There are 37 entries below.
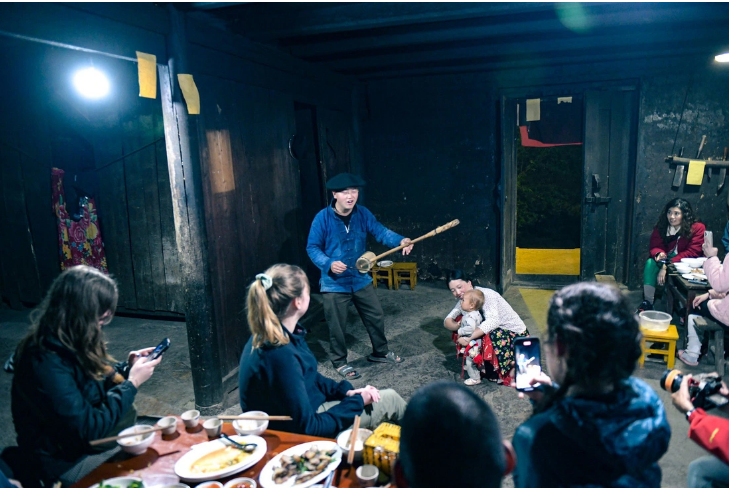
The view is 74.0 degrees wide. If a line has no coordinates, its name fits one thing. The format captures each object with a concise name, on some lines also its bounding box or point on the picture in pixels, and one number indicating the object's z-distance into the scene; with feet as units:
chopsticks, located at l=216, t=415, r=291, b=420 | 7.95
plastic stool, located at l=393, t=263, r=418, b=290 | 27.07
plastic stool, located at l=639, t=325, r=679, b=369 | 15.78
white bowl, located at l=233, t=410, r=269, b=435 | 7.92
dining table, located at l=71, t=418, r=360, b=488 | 7.06
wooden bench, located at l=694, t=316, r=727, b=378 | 14.80
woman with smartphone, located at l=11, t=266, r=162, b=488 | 7.70
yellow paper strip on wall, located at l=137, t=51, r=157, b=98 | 12.38
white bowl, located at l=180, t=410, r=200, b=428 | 8.24
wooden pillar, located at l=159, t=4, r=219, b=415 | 13.32
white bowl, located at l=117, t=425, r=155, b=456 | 7.50
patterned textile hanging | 23.07
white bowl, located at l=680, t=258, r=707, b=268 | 18.34
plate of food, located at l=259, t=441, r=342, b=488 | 6.76
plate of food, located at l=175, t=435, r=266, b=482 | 7.00
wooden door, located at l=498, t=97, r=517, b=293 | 25.36
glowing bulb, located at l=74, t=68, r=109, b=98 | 19.77
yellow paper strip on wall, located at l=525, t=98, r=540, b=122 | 25.85
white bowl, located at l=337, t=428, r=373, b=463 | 7.22
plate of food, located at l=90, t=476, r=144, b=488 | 6.70
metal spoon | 7.61
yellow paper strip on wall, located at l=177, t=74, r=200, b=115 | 13.26
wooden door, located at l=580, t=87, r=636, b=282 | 24.58
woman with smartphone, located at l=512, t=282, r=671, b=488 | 5.57
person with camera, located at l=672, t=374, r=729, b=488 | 7.03
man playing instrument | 17.12
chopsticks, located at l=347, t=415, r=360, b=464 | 7.11
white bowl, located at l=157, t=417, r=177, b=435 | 8.05
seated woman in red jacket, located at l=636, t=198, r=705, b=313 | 20.51
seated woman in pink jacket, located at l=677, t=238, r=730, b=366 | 14.11
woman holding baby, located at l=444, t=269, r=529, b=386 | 15.42
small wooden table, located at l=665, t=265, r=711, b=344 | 16.20
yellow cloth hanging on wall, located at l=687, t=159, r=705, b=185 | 23.49
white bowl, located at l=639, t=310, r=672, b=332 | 16.08
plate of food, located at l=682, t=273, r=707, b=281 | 16.60
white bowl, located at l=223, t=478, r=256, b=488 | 6.81
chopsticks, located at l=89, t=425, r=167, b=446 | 7.41
